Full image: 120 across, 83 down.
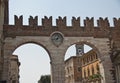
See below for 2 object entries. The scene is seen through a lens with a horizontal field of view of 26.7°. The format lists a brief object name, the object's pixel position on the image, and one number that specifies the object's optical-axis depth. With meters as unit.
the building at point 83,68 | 42.18
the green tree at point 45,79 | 57.83
